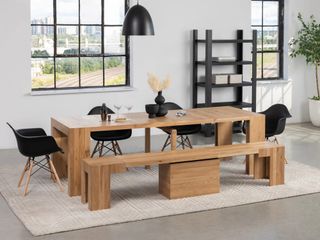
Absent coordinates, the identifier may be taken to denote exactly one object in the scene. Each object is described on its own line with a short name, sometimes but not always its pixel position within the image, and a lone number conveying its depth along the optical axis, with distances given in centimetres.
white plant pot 1041
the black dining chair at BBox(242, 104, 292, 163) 738
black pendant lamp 638
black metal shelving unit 937
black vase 678
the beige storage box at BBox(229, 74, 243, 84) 970
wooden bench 557
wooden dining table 601
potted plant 1022
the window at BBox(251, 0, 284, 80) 1043
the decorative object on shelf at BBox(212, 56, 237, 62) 956
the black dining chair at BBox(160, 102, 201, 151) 766
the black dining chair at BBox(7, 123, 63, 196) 601
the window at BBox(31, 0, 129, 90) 876
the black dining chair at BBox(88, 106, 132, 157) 723
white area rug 532
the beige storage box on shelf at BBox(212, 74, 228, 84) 957
